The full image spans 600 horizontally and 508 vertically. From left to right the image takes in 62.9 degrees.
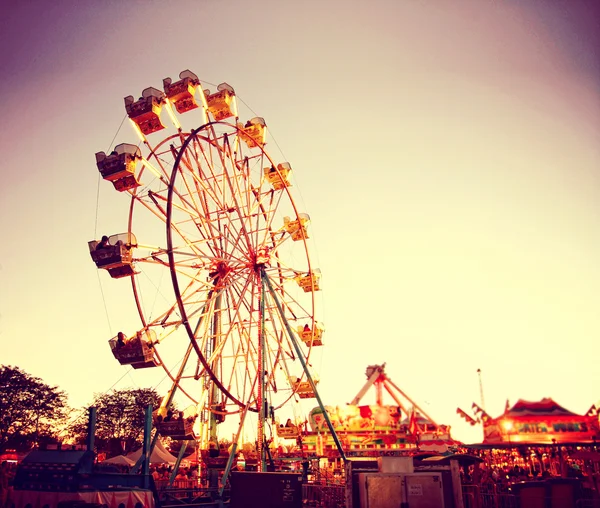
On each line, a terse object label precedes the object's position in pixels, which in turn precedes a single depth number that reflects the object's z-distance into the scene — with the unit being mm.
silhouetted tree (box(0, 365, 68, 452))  40344
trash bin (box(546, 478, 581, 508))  11398
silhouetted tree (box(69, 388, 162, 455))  50188
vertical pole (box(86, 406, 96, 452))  12250
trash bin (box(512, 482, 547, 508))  11664
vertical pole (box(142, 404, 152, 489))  13276
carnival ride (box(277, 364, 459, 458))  32156
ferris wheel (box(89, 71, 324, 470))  17359
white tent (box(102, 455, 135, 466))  27828
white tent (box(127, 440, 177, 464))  29859
